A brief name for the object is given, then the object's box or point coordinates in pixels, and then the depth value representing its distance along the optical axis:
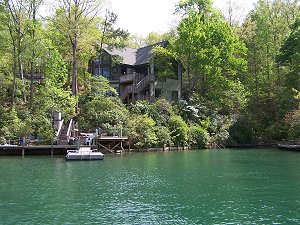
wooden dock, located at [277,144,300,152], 38.54
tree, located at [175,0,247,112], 48.16
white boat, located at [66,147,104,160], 29.19
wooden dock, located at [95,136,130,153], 35.43
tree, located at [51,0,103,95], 40.34
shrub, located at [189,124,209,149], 42.70
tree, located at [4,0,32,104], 38.12
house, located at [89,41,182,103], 46.72
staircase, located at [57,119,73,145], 34.72
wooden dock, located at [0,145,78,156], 32.66
